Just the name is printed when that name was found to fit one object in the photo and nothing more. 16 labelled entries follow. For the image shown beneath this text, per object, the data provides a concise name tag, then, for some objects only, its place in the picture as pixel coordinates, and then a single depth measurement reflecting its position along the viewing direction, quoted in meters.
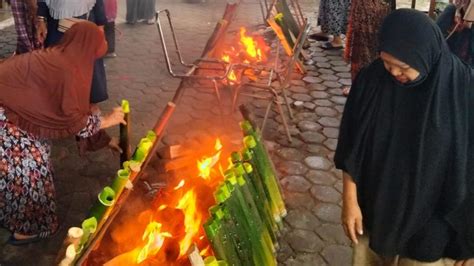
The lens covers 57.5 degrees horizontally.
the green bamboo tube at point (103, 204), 2.73
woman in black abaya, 2.02
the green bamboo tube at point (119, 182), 2.90
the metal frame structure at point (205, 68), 5.04
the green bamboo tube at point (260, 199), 3.20
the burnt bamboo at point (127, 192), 2.48
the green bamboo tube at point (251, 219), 2.93
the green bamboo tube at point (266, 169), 3.55
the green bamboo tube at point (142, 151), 3.29
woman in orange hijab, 3.17
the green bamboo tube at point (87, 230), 2.42
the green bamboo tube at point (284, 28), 6.75
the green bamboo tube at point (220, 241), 2.51
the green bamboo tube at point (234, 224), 2.69
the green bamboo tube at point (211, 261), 2.26
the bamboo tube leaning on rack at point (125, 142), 3.78
